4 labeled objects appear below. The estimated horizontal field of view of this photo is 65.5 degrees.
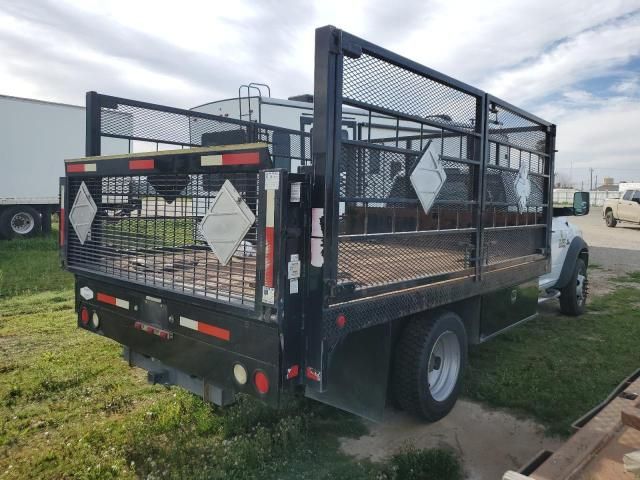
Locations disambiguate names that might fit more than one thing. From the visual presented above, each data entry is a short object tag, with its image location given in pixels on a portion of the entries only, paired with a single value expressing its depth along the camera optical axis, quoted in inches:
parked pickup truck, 893.2
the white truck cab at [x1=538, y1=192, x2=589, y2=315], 231.5
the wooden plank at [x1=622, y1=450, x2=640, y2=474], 71.8
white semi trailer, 504.1
